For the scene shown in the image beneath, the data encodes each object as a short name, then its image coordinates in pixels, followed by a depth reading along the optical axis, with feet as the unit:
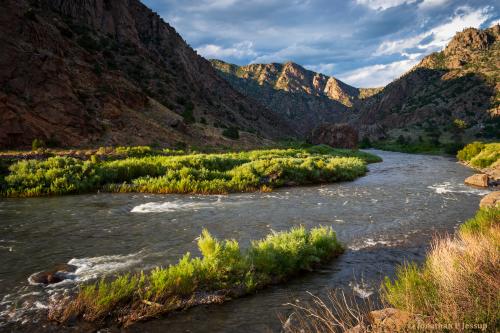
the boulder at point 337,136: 289.33
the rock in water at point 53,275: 24.56
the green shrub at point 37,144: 88.58
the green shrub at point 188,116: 171.12
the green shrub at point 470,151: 149.52
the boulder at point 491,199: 48.15
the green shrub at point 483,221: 30.63
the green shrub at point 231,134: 185.62
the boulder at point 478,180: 76.43
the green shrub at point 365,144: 347.05
